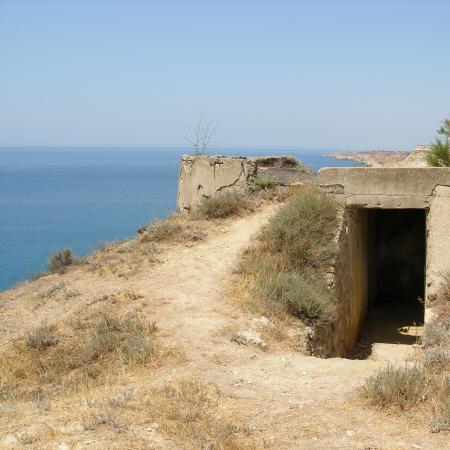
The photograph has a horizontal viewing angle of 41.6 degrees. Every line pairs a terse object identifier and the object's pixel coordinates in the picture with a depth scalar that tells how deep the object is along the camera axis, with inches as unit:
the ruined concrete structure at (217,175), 488.1
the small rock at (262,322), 288.4
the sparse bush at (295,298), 310.3
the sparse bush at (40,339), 277.1
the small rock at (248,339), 268.7
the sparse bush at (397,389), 190.1
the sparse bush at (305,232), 362.3
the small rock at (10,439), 173.2
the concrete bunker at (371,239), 367.6
